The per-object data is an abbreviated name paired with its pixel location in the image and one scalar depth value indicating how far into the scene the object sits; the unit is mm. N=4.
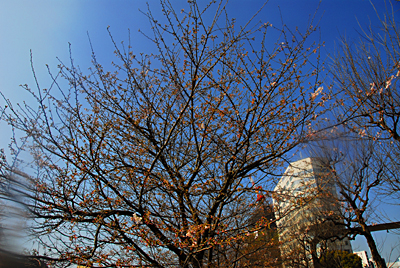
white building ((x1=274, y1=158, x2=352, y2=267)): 10559
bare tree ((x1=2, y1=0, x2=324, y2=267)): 3791
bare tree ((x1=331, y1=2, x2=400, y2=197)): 5543
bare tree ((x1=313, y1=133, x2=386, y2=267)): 8434
